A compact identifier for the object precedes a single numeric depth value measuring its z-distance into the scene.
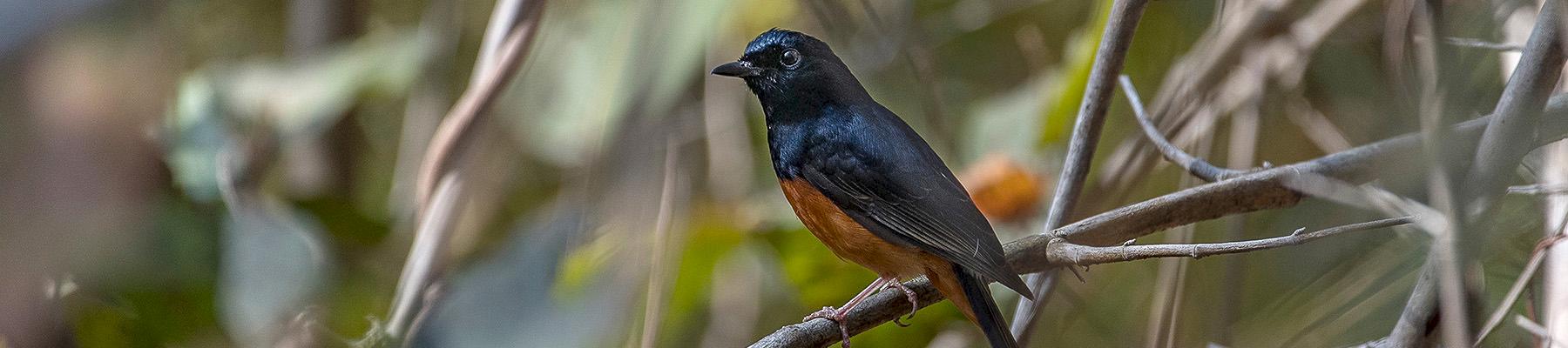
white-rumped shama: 4.32
